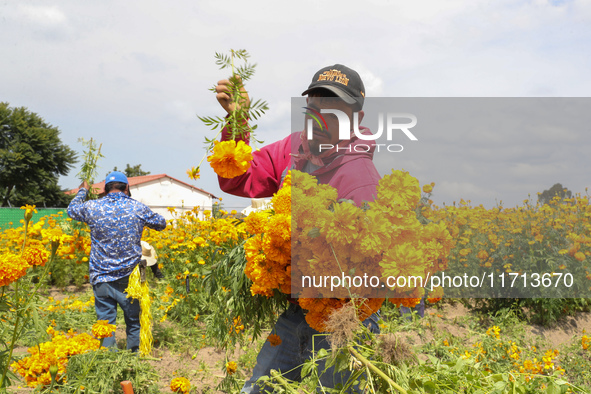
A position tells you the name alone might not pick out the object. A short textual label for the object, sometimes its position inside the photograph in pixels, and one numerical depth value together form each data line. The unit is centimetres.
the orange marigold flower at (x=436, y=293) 144
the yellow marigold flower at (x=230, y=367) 263
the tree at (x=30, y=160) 2961
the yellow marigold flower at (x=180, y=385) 254
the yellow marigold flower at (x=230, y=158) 117
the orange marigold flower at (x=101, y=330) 180
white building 3472
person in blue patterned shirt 351
